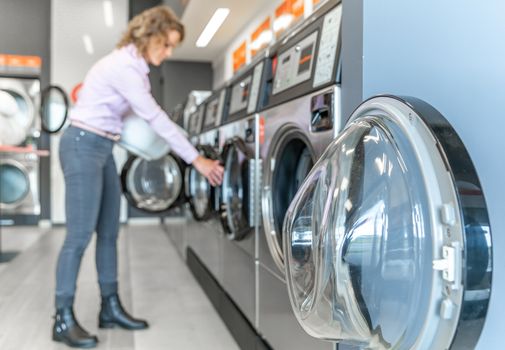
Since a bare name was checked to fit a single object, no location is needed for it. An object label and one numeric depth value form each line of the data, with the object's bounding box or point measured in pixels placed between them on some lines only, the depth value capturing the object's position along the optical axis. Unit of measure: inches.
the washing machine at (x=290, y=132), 47.3
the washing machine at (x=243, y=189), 67.5
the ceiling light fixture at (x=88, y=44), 205.6
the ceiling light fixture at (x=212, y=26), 155.0
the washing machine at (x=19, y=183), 197.2
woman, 71.8
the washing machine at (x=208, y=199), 92.7
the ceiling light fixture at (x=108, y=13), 183.0
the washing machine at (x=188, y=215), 118.4
